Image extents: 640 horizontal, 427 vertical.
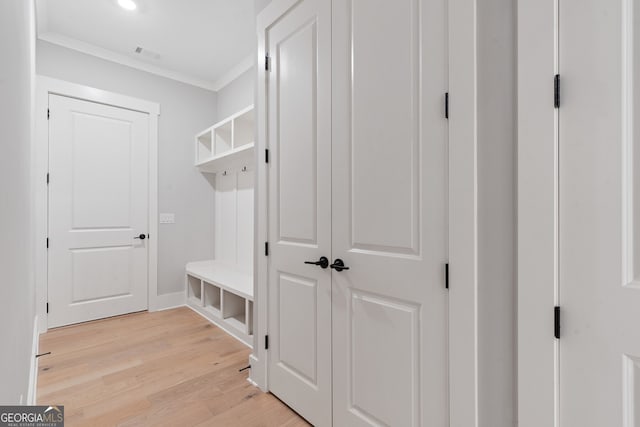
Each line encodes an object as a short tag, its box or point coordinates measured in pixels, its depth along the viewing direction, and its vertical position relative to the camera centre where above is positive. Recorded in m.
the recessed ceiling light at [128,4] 2.44 +1.75
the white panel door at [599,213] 0.79 +0.00
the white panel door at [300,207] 1.58 +0.03
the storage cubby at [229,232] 3.01 -0.24
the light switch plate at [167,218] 3.63 -0.07
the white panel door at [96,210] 2.99 +0.03
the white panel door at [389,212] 1.13 +0.00
